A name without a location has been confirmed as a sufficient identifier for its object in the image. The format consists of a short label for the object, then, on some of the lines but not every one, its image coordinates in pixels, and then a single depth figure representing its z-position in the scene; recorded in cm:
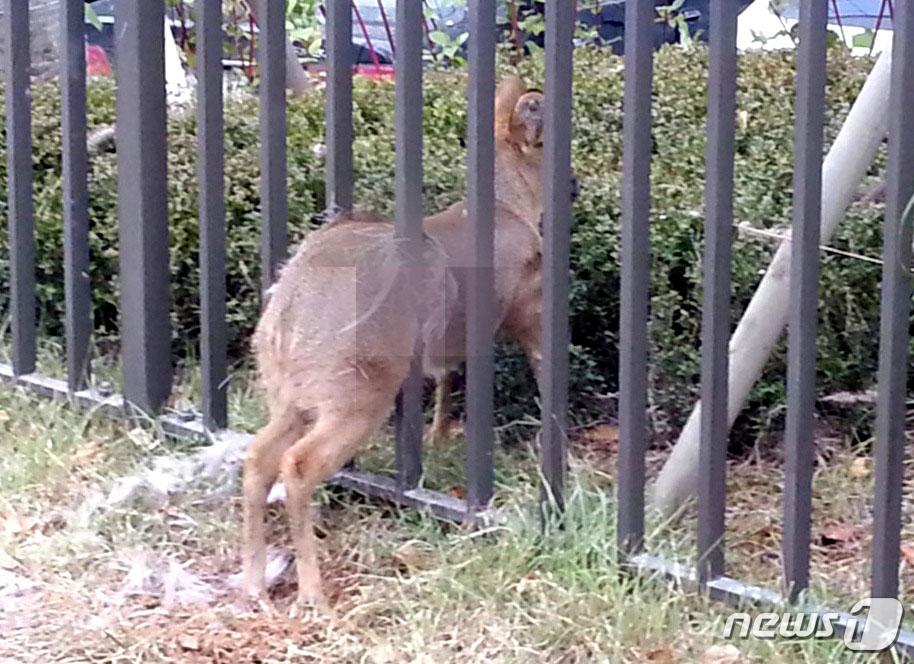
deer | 373
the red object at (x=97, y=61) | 868
